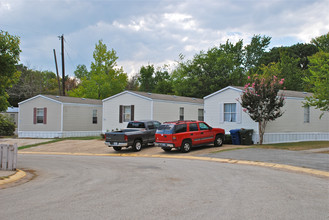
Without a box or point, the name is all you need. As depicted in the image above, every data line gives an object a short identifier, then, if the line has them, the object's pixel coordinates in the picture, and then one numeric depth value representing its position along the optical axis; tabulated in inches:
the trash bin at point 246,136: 836.6
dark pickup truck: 780.0
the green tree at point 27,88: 2123.8
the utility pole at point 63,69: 1544.3
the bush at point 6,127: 1364.4
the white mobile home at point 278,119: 890.1
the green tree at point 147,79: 2468.0
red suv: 718.5
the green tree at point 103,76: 1576.0
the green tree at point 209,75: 1722.4
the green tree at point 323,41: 1978.3
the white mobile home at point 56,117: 1206.9
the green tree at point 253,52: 2454.2
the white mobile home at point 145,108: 1074.1
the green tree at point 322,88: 738.8
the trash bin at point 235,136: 834.8
